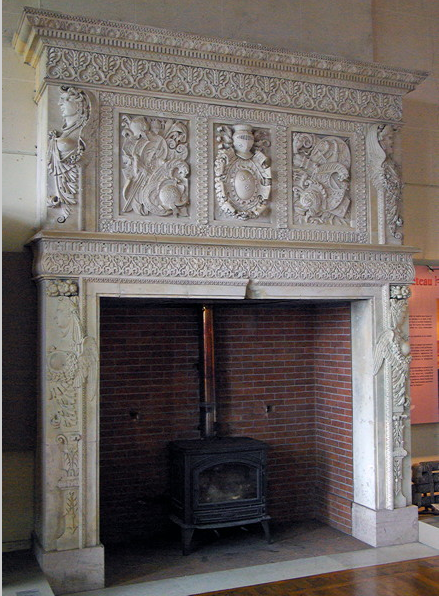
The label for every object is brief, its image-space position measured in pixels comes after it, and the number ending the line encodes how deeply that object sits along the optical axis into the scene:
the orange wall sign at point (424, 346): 6.20
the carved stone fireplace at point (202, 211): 4.36
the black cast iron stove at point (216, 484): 5.05
